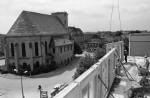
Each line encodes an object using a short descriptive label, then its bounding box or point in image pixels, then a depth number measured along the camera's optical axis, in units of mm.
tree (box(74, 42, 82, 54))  62888
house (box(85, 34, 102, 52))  81812
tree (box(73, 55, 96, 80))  25406
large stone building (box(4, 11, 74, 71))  39219
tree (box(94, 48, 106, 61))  30378
